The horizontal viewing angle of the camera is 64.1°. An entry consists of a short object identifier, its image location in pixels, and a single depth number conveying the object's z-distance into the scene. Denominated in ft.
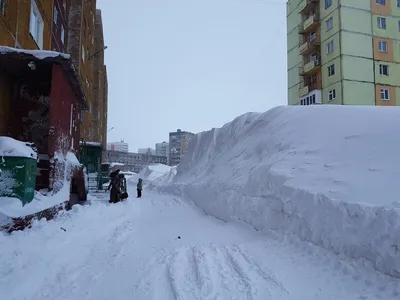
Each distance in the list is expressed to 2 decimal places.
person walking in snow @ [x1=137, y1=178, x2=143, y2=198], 56.59
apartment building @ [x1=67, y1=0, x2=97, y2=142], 92.48
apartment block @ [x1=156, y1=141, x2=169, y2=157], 458.74
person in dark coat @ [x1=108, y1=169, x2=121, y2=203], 40.73
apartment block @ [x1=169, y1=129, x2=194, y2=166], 336.49
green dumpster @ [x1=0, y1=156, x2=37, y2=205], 15.76
